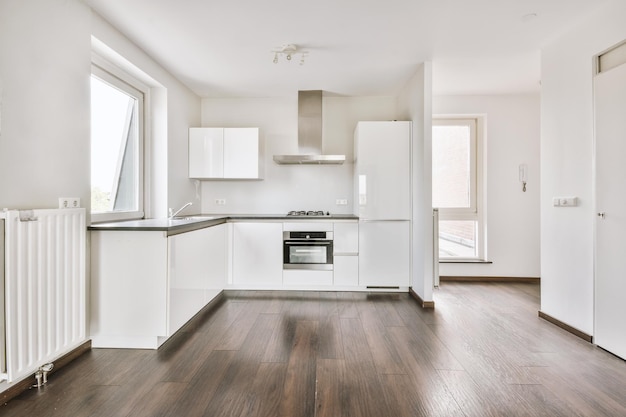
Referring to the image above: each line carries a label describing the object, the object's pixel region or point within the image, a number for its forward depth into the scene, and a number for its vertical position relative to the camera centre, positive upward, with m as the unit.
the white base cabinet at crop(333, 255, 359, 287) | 3.74 -0.76
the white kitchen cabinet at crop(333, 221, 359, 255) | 3.74 -0.40
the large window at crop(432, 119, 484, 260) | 4.39 +0.43
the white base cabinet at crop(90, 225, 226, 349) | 2.28 -0.57
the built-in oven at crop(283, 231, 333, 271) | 3.76 -0.53
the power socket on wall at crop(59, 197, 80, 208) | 2.09 +0.03
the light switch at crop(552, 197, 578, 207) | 2.54 +0.04
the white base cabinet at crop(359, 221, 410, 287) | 3.70 -0.58
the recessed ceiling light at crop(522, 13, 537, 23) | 2.43 +1.50
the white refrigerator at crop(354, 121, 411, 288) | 3.66 +0.05
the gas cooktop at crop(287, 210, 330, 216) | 4.29 -0.09
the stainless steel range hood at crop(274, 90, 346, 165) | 4.19 +1.12
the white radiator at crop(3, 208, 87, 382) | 1.64 -0.47
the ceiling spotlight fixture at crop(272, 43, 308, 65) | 2.93 +1.51
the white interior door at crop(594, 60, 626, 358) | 2.14 -0.03
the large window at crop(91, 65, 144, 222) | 2.71 +0.58
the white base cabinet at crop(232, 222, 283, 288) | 3.77 -0.59
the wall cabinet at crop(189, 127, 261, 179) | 4.05 +0.71
